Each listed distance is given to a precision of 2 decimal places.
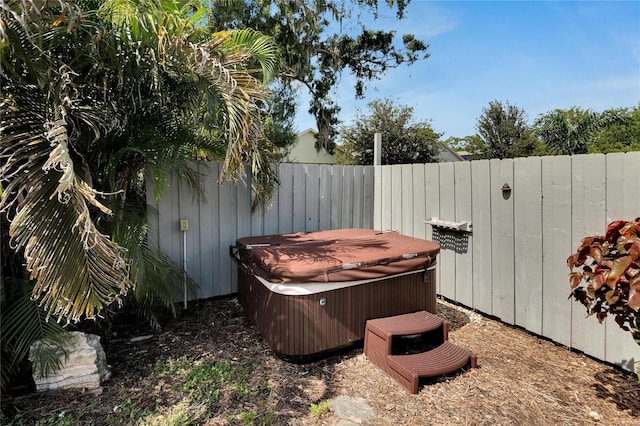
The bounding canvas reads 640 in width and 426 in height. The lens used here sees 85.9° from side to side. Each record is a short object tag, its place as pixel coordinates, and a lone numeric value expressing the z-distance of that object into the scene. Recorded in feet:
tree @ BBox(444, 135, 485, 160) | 59.98
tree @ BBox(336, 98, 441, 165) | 38.52
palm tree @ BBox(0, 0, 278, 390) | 5.87
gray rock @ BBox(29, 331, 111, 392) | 7.32
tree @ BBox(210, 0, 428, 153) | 27.12
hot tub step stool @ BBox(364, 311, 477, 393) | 7.85
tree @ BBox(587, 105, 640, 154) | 49.14
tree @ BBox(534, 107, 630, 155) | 57.52
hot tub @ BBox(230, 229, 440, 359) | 8.63
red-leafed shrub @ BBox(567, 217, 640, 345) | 5.79
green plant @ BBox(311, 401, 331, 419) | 6.85
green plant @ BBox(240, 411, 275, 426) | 6.53
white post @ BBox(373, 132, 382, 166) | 16.79
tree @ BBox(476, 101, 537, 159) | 54.08
